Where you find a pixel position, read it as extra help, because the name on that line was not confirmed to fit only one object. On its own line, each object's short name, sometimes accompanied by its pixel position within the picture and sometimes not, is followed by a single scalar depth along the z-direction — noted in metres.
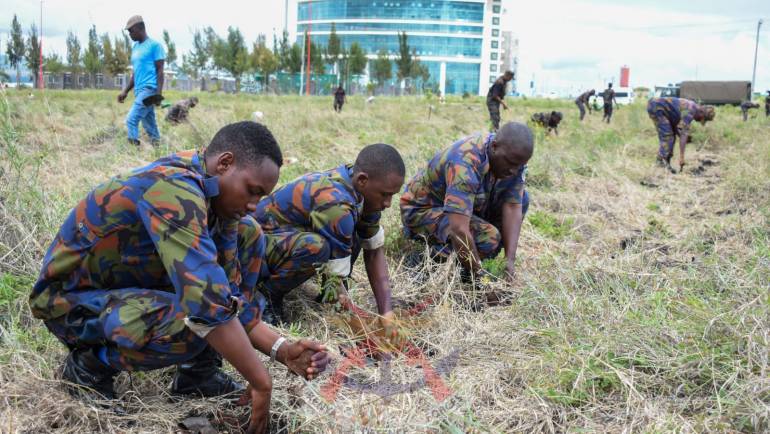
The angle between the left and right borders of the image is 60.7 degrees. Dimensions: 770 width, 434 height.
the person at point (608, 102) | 19.14
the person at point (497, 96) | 12.23
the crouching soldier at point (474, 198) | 3.70
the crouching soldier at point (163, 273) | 1.84
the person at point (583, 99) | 19.24
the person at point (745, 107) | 18.03
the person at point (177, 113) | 9.14
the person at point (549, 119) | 12.11
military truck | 36.94
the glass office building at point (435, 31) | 80.12
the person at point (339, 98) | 17.21
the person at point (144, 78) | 6.85
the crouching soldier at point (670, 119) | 9.38
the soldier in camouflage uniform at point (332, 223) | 3.05
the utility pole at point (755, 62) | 54.99
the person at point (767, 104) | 21.72
